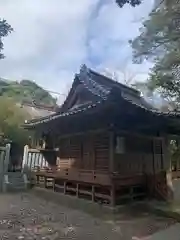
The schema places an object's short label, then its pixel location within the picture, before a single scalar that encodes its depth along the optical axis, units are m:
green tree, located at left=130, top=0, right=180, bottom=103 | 6.27
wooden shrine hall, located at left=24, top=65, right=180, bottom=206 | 6.47
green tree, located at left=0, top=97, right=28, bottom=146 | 12.81
